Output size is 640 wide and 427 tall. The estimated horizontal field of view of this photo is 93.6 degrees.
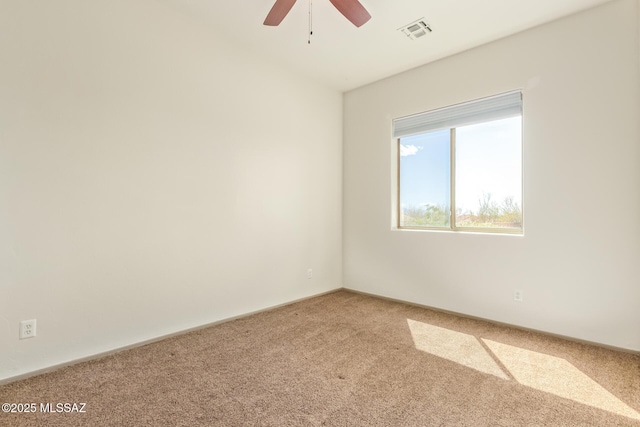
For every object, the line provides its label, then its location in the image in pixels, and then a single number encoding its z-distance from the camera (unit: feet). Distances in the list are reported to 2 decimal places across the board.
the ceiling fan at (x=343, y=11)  6.92
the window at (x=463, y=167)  10.23
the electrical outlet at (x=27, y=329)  6.58
